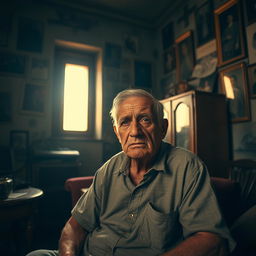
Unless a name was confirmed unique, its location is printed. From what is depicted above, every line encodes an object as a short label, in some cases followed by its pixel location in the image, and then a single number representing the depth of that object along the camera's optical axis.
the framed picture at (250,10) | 2.44
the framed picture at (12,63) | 3.27
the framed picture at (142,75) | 4.28
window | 3.85
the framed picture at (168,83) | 3.89
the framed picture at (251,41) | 2.45
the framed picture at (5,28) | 3.29
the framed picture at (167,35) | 3.94
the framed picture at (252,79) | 2.44
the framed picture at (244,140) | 2.45
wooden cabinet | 2.55
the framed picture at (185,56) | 3.41
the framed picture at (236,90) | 2.52
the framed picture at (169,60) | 3.87
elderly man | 0.86
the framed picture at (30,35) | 3.40
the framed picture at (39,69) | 3.45
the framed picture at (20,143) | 3.25
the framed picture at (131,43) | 4.20
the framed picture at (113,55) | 4.02
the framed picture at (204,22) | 3.05
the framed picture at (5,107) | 3.23
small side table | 1.65
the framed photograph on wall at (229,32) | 2.61
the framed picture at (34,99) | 3.39
